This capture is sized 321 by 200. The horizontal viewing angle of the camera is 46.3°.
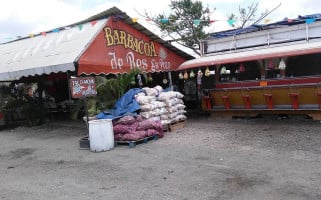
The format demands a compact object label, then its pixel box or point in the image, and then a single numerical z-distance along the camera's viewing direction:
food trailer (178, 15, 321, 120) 12.23
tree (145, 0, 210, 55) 23.06
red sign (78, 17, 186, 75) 12.10
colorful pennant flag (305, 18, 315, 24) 12.07
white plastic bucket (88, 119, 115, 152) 9.69
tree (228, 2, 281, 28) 26.25
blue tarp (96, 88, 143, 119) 11.23
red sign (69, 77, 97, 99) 10.27
